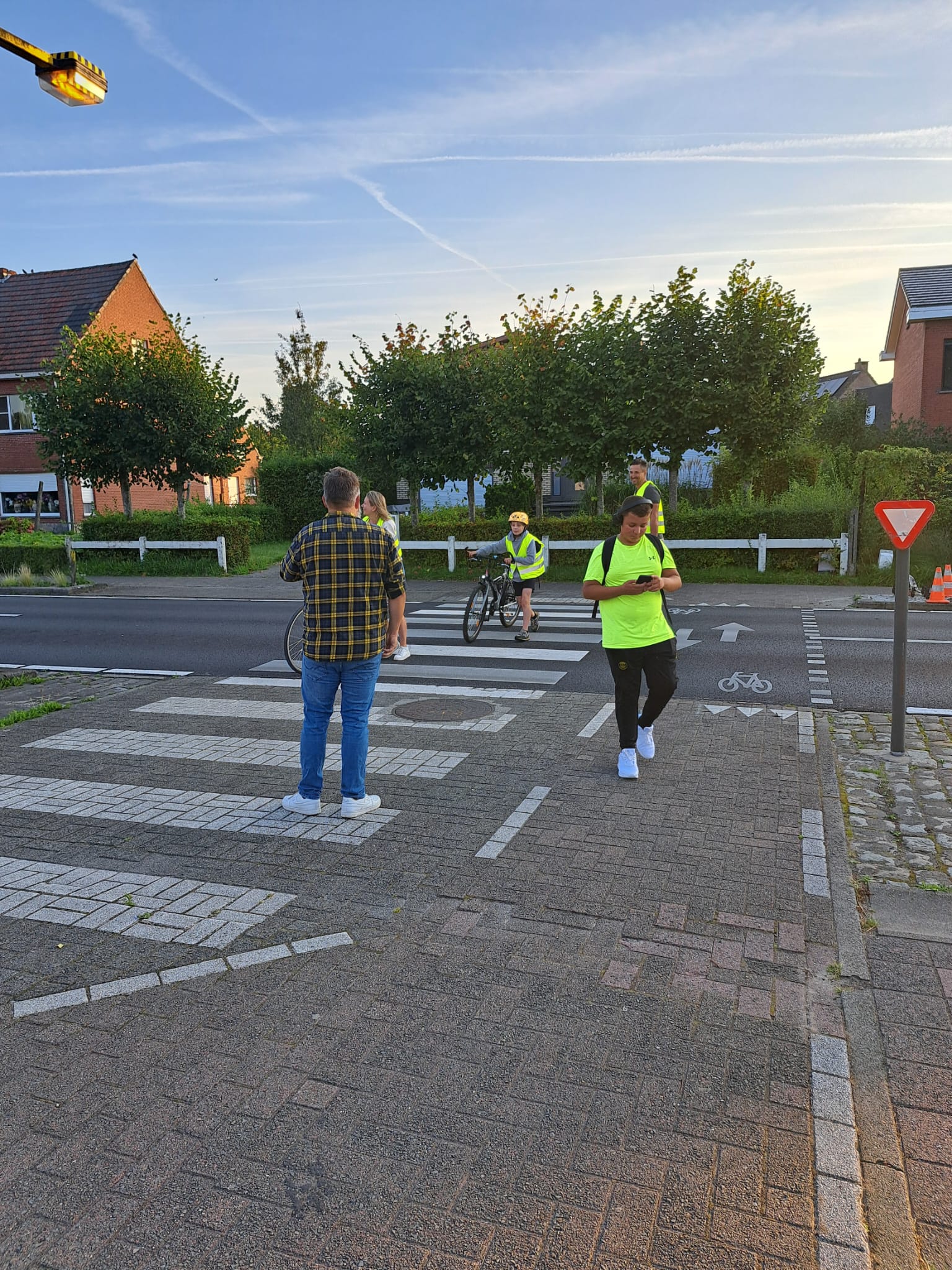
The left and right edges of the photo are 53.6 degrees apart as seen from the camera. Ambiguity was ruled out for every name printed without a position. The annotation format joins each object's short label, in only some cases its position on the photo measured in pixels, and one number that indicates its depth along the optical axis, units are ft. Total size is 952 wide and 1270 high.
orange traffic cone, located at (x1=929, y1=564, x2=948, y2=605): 51.78
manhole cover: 27.30
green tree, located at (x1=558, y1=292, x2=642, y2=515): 69.67
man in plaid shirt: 17.56
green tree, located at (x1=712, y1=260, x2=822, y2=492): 67.05
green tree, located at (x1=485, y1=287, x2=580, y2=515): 72.33
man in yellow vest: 33.71
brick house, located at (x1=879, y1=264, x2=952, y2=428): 106.52
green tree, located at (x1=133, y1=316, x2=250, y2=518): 81.15
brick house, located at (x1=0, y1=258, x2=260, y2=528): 108.88
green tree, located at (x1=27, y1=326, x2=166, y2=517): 81.30
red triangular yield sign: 22.30
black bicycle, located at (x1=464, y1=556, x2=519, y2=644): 41.04
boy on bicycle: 40.96
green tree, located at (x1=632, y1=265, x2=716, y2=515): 68.03
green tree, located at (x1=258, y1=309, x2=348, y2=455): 142.41
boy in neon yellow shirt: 20.48
